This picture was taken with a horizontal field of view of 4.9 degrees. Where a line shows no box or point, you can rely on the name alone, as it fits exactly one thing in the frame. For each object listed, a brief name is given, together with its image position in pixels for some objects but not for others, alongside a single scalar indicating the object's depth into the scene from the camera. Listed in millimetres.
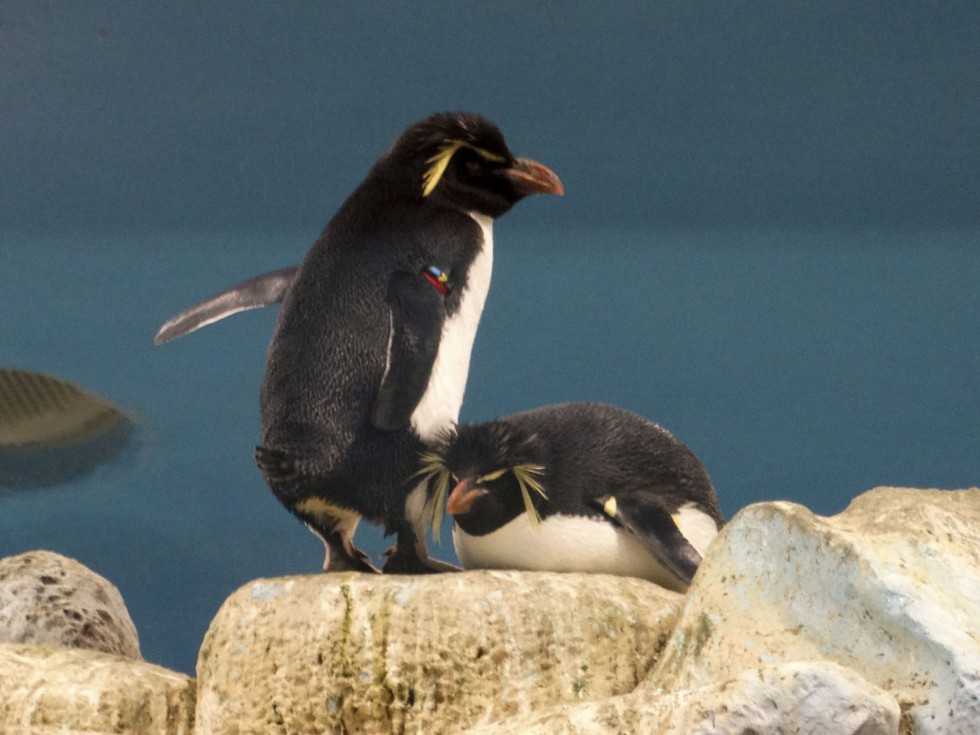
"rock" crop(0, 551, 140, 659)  11187
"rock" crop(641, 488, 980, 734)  10731
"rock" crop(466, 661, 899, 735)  10667
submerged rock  11395
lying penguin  11002
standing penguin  11001
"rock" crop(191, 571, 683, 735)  10870
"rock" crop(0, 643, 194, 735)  10939
